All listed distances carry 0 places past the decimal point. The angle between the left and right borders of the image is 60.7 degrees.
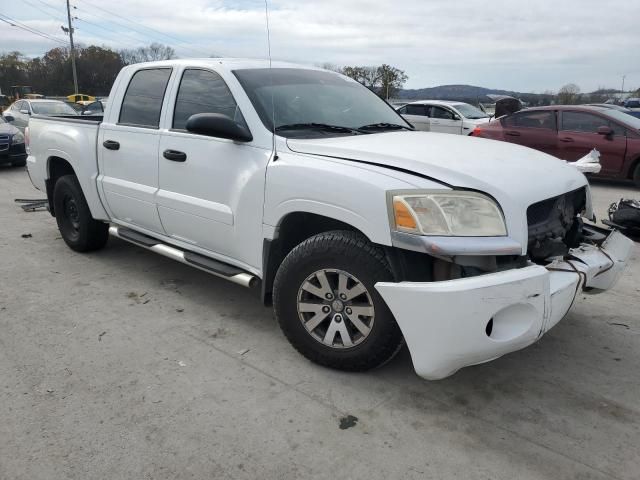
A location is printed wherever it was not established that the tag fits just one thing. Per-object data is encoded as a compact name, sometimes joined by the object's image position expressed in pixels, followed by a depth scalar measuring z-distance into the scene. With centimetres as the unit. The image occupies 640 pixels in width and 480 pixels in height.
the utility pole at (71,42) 4441
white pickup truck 256
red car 952
